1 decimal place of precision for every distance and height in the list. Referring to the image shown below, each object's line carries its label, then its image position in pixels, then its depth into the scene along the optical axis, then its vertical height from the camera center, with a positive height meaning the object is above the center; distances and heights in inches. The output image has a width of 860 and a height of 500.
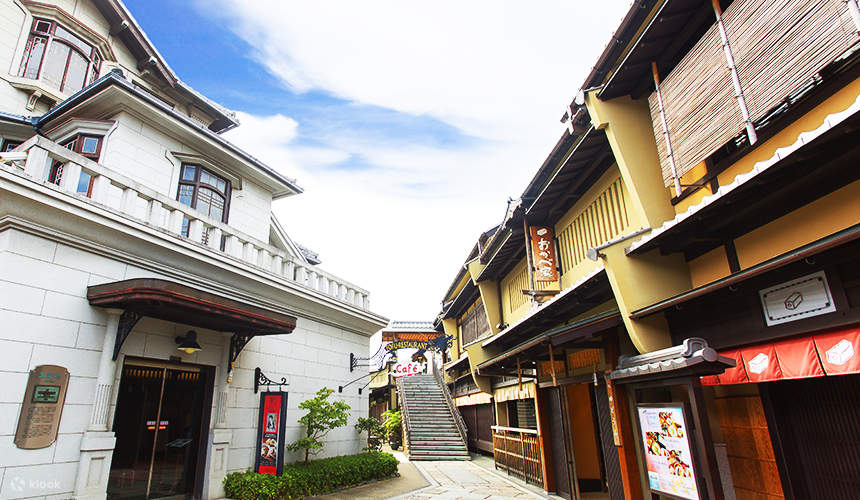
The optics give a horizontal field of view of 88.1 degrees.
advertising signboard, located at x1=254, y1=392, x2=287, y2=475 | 423.5 -32.5
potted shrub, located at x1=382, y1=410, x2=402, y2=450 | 927.0 -68.0
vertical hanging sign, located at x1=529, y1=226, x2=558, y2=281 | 471.8 +139.6
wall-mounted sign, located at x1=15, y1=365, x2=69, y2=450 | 279.9 -0.8
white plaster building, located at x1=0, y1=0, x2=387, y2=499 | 299.3 +99.9
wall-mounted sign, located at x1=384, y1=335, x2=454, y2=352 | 715.4 +84.4
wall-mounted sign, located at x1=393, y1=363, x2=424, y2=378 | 839.7 +44.7
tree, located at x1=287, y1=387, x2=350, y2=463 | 473.4 -22.3
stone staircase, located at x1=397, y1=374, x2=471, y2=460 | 812.6 -63.0
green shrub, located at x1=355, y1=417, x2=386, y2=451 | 600.4 -65.7
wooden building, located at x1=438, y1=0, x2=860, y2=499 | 199.3 +75.2
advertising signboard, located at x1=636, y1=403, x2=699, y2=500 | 234.8 -35.5
